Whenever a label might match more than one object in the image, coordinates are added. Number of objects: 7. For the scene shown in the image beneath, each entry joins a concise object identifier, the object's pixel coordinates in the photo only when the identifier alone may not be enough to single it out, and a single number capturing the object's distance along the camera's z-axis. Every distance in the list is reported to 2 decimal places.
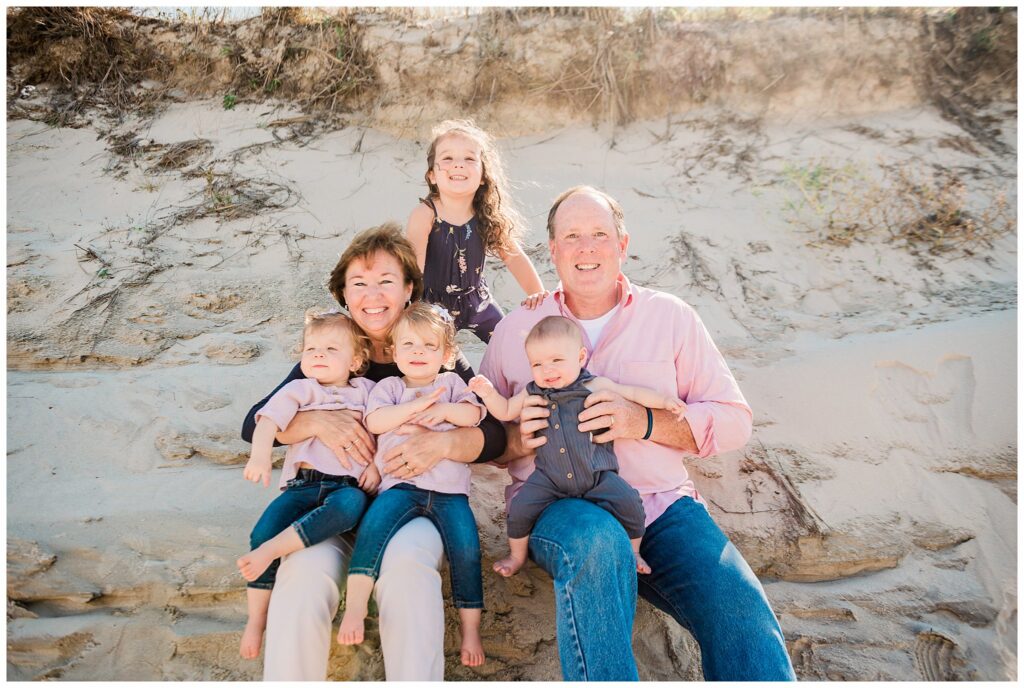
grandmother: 2.15
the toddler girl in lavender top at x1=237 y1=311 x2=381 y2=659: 2.32
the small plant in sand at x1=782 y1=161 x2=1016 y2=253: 5.58
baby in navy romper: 2.46
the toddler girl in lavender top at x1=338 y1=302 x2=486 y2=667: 2.31
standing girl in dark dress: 3.72
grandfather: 2.19
